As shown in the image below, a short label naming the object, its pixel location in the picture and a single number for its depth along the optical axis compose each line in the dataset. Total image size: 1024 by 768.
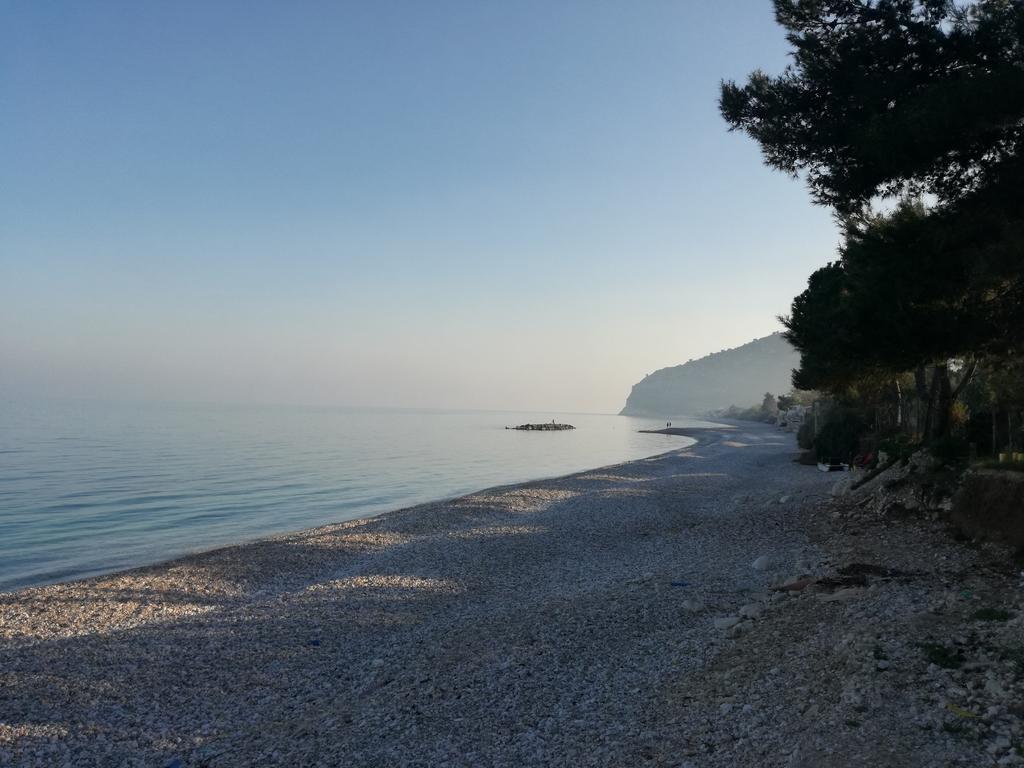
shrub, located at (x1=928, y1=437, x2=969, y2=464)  13.93
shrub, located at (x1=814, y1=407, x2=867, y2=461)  30.72
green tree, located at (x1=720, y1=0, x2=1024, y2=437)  8.82
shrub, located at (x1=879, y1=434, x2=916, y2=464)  16.09
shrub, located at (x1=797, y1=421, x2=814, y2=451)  39.44
